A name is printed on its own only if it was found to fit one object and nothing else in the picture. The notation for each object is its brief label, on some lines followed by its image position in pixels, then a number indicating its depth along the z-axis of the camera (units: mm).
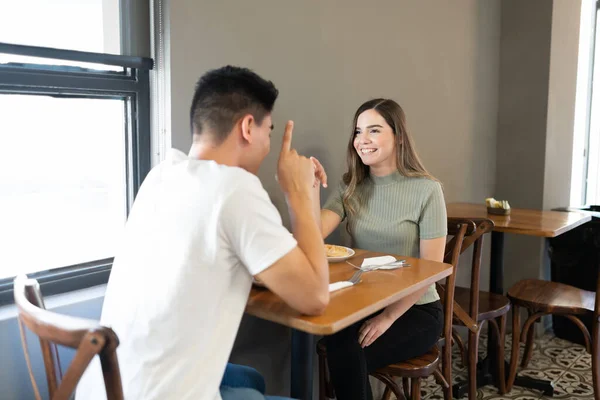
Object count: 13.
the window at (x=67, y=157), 1621
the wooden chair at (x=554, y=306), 2773
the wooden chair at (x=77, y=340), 906
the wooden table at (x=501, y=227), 2776
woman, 1948
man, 1162
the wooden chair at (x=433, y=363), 1967
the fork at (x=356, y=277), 1634
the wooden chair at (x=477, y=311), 2520
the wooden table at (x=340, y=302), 1318
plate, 1898
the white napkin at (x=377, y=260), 1823
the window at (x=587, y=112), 4520
